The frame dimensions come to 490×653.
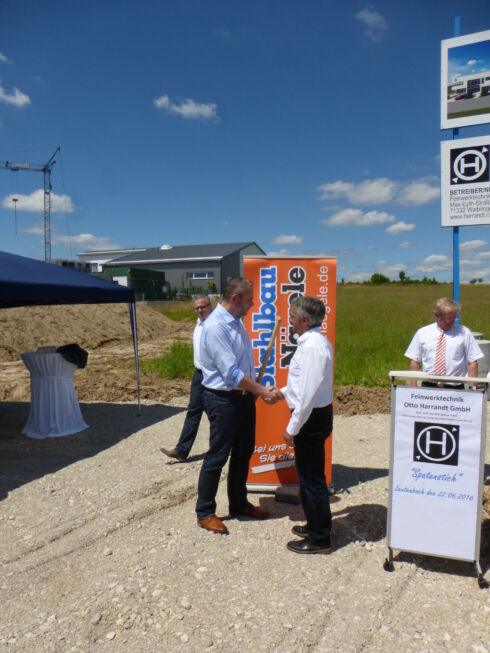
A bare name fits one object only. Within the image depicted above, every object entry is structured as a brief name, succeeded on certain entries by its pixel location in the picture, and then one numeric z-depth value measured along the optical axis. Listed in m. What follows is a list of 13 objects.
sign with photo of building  5.62
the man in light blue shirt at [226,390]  3.51
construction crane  83.81
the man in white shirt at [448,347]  4.42
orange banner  4.41
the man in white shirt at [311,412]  3.17
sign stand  3.11
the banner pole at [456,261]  5.81
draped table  6.78
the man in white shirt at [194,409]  5.46
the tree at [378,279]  104.31
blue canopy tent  5.74
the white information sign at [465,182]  5.57
